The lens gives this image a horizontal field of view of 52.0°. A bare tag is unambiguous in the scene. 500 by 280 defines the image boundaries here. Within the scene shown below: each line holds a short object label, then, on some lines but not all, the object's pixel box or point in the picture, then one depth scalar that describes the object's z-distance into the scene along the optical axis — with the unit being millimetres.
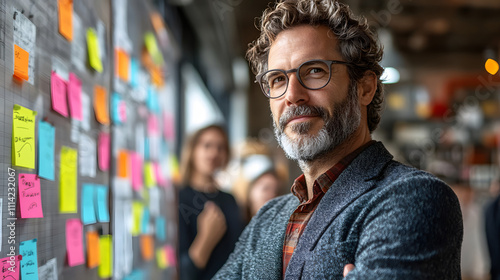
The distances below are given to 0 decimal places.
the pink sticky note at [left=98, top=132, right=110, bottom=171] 1499
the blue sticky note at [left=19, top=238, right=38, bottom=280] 985
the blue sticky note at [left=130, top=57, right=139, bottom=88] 2015
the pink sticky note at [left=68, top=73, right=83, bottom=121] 1260
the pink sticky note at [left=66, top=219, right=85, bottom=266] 1238
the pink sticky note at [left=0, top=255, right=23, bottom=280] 906
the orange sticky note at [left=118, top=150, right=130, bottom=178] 1786
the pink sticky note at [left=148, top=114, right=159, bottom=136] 2414
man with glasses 812
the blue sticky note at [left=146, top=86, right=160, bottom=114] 2410
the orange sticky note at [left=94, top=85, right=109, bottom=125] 1476
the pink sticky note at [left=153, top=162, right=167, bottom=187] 2562
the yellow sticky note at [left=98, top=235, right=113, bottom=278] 1505
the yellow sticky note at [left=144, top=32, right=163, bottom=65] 2358
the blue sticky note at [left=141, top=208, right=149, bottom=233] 2238
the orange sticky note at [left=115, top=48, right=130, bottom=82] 1798
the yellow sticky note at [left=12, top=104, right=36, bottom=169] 958
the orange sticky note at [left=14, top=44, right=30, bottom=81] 956
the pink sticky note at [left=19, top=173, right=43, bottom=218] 982
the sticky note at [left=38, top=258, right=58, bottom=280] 1070
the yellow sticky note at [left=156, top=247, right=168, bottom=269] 2574
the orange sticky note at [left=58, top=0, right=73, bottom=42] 1204
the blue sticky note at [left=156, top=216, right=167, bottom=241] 2578
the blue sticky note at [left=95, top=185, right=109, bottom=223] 1472
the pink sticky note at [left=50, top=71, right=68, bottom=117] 1146
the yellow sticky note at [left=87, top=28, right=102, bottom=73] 1418
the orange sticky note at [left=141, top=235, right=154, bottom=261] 2207
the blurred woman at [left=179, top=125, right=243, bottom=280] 2242
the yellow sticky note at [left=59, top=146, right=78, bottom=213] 1195
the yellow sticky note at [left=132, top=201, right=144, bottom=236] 2049
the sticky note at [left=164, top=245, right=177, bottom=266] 2827
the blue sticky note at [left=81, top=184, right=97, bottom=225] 1350
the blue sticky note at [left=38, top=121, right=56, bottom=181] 1071
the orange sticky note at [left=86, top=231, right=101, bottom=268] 1385
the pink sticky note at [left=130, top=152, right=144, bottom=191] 2035
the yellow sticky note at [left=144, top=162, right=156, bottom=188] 2311
